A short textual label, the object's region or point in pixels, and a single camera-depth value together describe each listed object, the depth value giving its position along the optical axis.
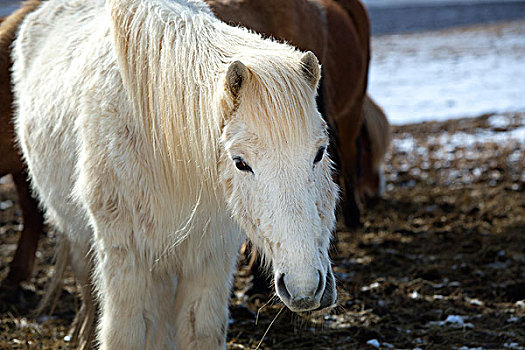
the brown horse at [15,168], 4.17
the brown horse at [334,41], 4.25
